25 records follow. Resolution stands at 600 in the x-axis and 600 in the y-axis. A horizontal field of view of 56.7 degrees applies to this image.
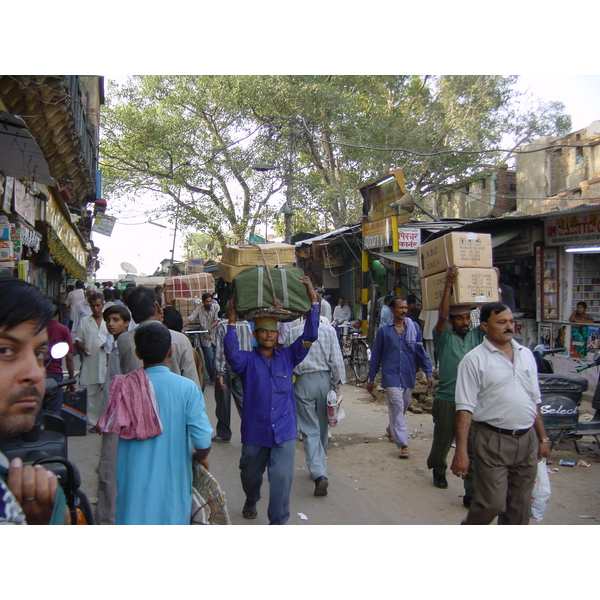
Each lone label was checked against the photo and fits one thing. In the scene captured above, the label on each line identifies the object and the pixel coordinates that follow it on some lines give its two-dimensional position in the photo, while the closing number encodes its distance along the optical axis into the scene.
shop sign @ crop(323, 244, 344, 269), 17.12
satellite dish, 29.66
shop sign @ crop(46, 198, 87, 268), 8.22
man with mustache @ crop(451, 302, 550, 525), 3.53
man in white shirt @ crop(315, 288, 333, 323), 10.09
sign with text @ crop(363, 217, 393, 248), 12.09
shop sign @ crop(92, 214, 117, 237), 16.19
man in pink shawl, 2.89
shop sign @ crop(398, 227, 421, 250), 12.02
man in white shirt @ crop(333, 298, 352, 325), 15.55
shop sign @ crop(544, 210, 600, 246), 9.26
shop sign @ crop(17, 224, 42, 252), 6.29
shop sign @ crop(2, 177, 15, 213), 5.69
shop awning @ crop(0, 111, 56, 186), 4.59
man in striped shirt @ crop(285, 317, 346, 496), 5.34
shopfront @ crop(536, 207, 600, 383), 9.85
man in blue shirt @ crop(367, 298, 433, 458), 6.38
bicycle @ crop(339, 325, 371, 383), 11.29
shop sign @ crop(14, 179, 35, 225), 6.06
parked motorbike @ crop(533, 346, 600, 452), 6.09
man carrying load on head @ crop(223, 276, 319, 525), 4.04
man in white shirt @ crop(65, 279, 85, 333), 10.55
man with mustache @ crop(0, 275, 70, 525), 1.41
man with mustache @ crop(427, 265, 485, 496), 5.12
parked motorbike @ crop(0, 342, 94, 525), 1.99
